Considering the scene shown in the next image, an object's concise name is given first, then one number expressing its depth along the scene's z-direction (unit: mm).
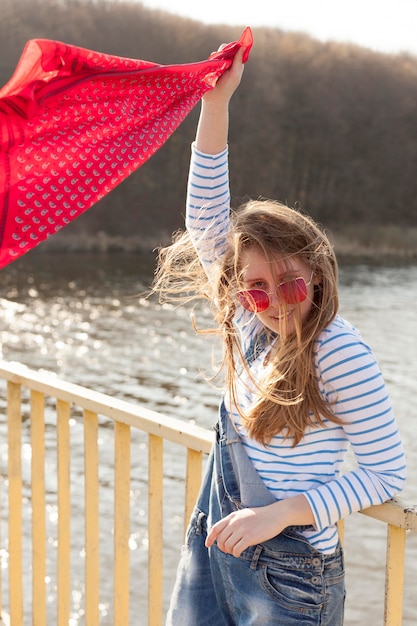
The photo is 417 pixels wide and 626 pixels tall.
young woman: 1377
